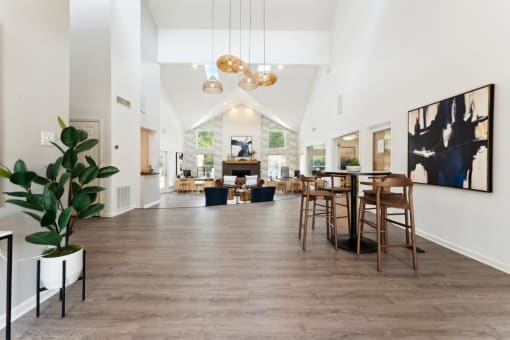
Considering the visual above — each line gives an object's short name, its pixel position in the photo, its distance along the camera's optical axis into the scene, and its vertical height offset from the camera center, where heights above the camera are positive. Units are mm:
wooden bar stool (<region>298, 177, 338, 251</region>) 2854 -349
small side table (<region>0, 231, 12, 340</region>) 1324 -633
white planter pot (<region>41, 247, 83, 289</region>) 1636 -720
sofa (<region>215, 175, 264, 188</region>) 9628 -558
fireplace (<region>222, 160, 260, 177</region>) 12727 +66
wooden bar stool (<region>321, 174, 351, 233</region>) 3148 -282
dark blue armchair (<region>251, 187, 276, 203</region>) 6641 -706
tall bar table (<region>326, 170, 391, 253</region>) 2848 -874
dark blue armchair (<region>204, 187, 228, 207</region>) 6109 -707
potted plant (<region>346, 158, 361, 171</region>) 3383 +51
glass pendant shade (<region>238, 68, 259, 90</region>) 5492 +2128
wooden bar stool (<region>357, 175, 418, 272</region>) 2268 -337
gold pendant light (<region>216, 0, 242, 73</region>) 4598 +2102
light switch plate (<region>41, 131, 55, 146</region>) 1894 +254
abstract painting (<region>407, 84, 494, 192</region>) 2486 +360
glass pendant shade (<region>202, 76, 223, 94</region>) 6402 +2284
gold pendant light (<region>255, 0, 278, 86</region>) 5879 +2324
